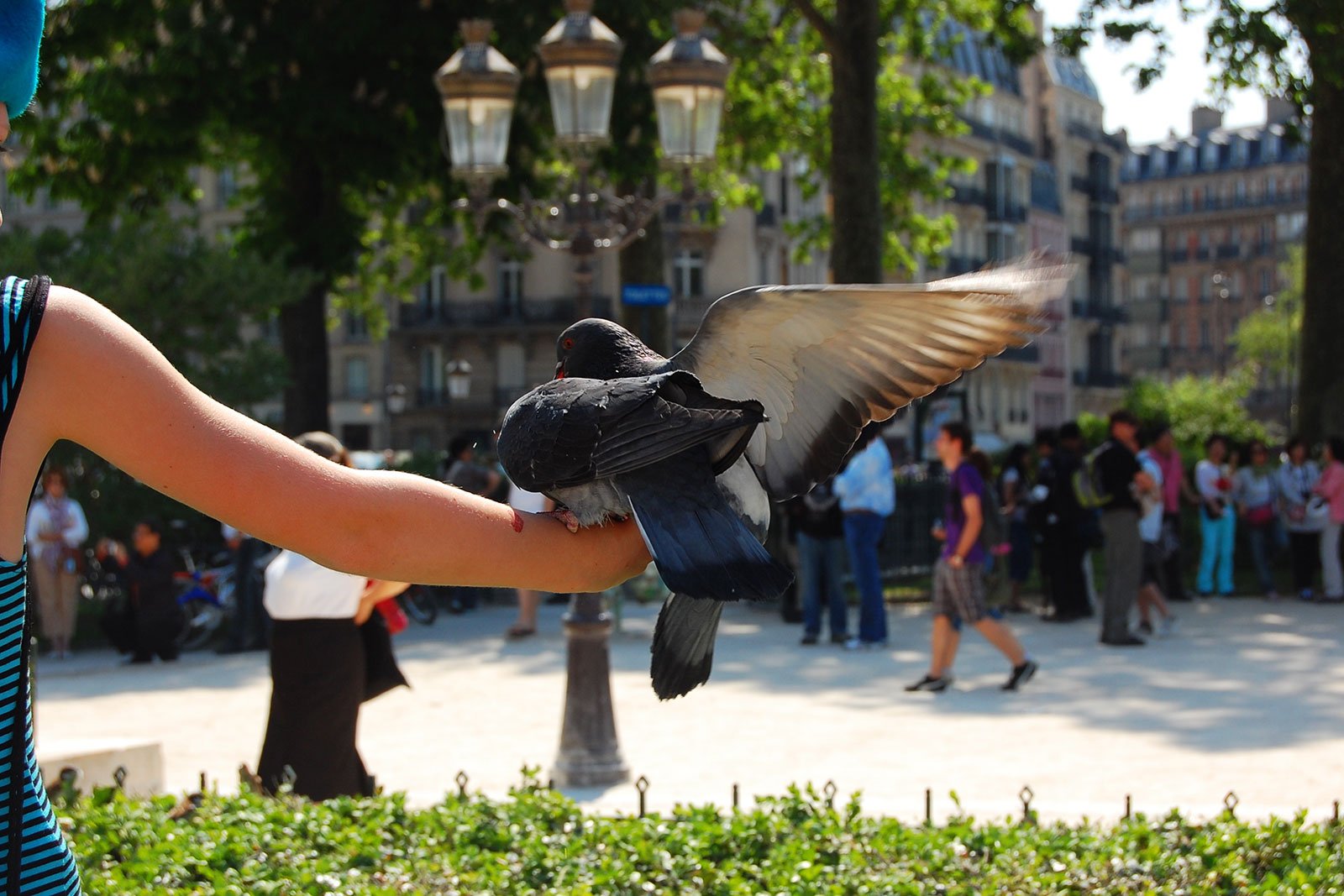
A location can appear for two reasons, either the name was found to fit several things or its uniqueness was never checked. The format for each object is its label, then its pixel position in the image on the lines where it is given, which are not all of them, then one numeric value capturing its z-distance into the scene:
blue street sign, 13.48
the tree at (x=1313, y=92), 20.08
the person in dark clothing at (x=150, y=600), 15.29
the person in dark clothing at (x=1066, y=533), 16.84
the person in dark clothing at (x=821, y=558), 15.37
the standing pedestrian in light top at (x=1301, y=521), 19.33
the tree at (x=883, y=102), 25.95
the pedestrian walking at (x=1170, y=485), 18.11
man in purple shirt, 11.87
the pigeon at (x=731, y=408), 2.10
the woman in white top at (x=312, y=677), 6.77
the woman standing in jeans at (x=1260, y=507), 19.66
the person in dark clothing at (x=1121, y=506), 14.25
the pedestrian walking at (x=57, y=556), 15.72
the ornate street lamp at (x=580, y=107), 11.68
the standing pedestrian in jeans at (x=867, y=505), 14.59
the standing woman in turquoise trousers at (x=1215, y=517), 19.03
